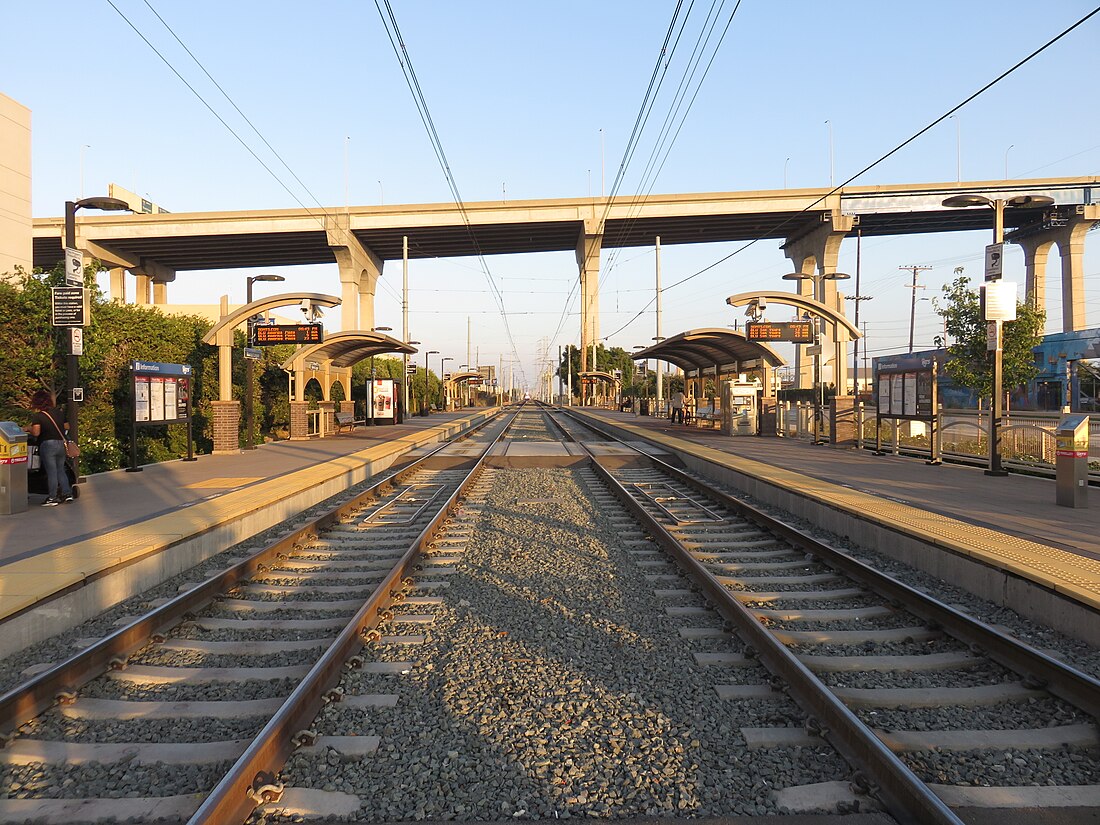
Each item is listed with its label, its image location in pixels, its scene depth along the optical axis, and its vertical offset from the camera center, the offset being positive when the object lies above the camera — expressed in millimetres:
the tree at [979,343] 27172 +2340
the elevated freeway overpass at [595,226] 51719 +14203
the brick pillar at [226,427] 19078 -447
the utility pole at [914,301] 79588 +11707
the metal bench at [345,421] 30209 -500
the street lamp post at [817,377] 22047 +918
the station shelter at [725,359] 24797 +1849
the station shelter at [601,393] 90188 +1913
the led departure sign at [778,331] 22344 +2336
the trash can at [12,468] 9227 -727
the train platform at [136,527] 5629 -1342
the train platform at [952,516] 5969 -1358
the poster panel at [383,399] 36188 +502
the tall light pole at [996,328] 12938 +1377
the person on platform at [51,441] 9906 -410
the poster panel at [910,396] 16164 +191
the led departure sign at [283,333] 21500 +2301
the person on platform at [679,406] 38000 +22
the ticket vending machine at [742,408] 26312 -81
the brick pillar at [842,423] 20266 -509
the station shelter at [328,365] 25219 +1700
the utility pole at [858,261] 58597 +12933
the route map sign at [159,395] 14227 +330
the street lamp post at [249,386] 20891 +714
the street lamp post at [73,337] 11451 +1208
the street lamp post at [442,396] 72112 +1344
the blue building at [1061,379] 37062 +1320
